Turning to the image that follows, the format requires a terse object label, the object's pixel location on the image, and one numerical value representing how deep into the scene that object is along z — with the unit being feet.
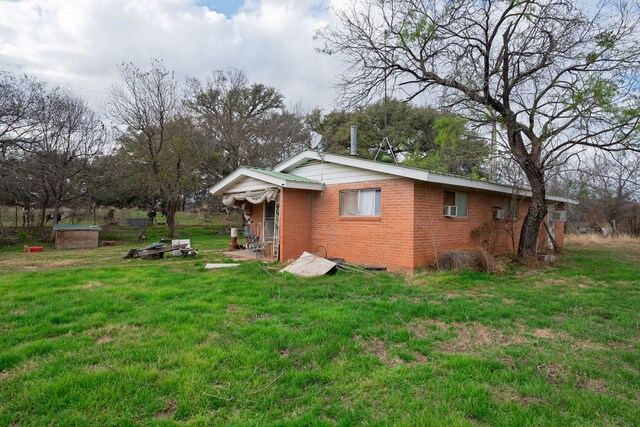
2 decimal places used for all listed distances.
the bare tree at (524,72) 29.63
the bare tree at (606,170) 31.58
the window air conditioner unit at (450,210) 32.30
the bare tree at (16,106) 48.85
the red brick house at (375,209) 29.86
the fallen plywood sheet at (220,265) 32.17
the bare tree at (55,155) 52.31
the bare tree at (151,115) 65.62
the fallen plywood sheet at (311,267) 27.32
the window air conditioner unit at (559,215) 45.70
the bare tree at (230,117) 78.43
